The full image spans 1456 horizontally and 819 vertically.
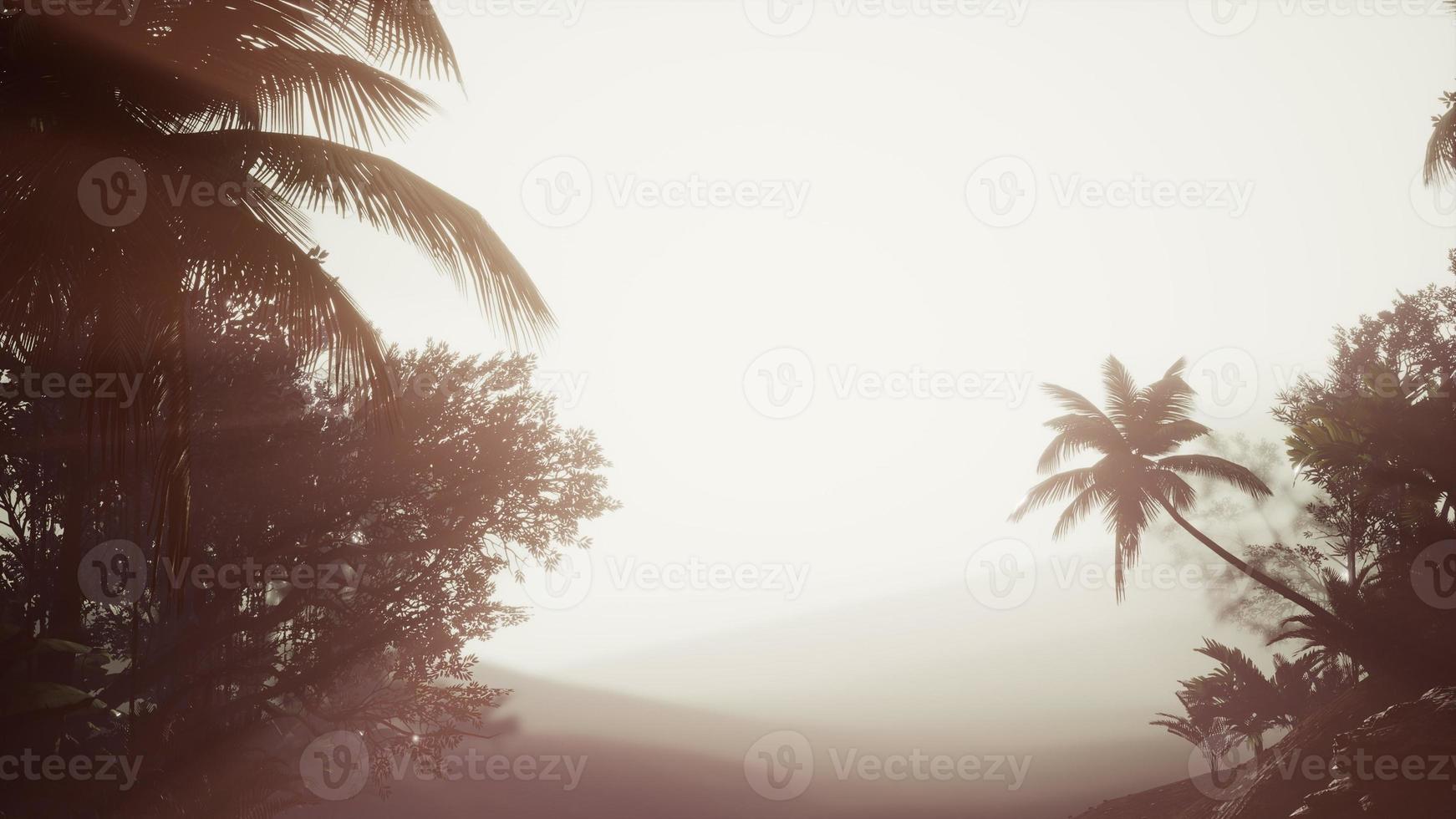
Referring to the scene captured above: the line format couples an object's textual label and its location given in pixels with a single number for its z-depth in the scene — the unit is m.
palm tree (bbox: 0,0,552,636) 4.07
